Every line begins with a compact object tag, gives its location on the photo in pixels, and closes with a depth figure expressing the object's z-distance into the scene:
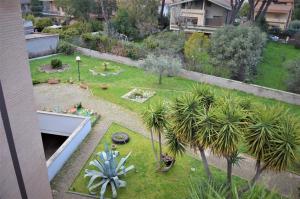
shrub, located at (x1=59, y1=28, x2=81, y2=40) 32.44
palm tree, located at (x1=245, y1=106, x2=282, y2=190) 8.03
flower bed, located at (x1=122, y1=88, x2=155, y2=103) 19.77
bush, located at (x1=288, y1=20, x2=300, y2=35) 39.09
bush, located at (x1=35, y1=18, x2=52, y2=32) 39.44
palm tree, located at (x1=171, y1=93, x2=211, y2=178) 8.78
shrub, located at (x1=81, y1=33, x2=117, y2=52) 30.27
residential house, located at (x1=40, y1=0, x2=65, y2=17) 51.17
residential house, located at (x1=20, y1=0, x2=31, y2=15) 47.42
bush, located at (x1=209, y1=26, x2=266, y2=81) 21.98
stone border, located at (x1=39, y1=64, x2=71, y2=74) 25.02
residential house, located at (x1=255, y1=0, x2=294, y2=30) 44.00
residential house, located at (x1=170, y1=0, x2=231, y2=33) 35.56
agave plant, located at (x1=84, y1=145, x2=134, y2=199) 11.06
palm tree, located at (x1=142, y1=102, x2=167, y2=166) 10.76
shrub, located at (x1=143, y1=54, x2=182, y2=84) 21.80
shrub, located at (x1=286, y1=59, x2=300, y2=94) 20.67
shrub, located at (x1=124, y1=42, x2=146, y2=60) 27.50
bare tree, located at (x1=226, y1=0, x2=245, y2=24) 32.12
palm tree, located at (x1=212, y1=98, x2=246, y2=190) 7.96
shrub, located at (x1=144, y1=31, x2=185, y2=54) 26.19
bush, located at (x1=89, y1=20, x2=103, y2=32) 39.03
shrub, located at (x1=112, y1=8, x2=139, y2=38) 37.31
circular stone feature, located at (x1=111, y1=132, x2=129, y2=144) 14.54
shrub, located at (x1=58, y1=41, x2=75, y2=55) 30.16
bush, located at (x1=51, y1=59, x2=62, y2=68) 25.41
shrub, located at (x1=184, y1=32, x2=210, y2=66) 24.52
